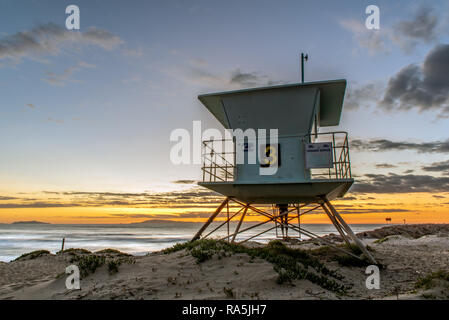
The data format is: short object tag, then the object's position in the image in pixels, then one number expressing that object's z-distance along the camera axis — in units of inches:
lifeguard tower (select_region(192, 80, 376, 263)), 421.4
